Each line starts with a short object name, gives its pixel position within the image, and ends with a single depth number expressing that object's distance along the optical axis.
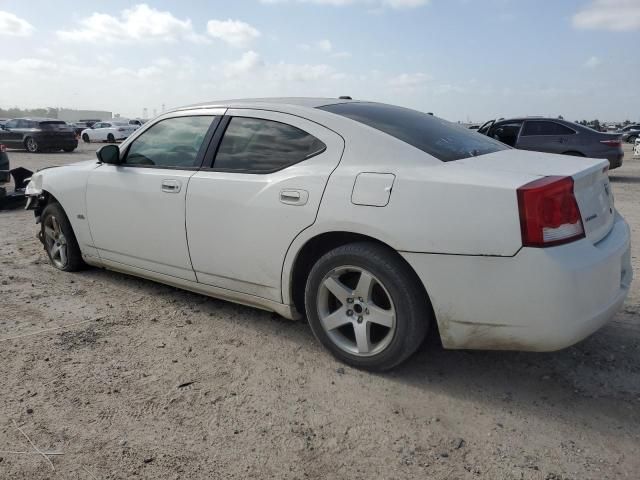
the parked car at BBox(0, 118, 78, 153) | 22.02
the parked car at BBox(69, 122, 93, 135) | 43.65
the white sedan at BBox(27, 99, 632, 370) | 2.46
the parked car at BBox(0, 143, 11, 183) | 9.64
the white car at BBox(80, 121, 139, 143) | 34.53
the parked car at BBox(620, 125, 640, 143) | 36.69
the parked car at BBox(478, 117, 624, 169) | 12.17
